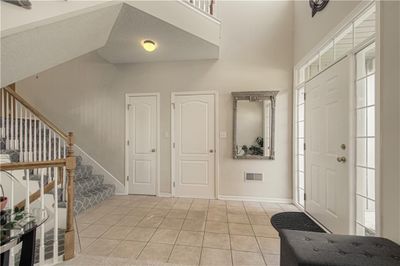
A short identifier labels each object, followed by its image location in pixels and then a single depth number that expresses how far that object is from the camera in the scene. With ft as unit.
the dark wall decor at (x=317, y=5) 8.46
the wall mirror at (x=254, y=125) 12.39
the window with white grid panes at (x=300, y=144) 11.59
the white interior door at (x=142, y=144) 13.62
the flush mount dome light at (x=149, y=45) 10.45
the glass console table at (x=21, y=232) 3.85
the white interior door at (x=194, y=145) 13.01
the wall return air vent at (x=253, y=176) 12.55
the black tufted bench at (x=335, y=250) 3.59
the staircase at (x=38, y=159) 7.07
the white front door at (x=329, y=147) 7.17
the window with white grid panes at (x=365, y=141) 6.32
